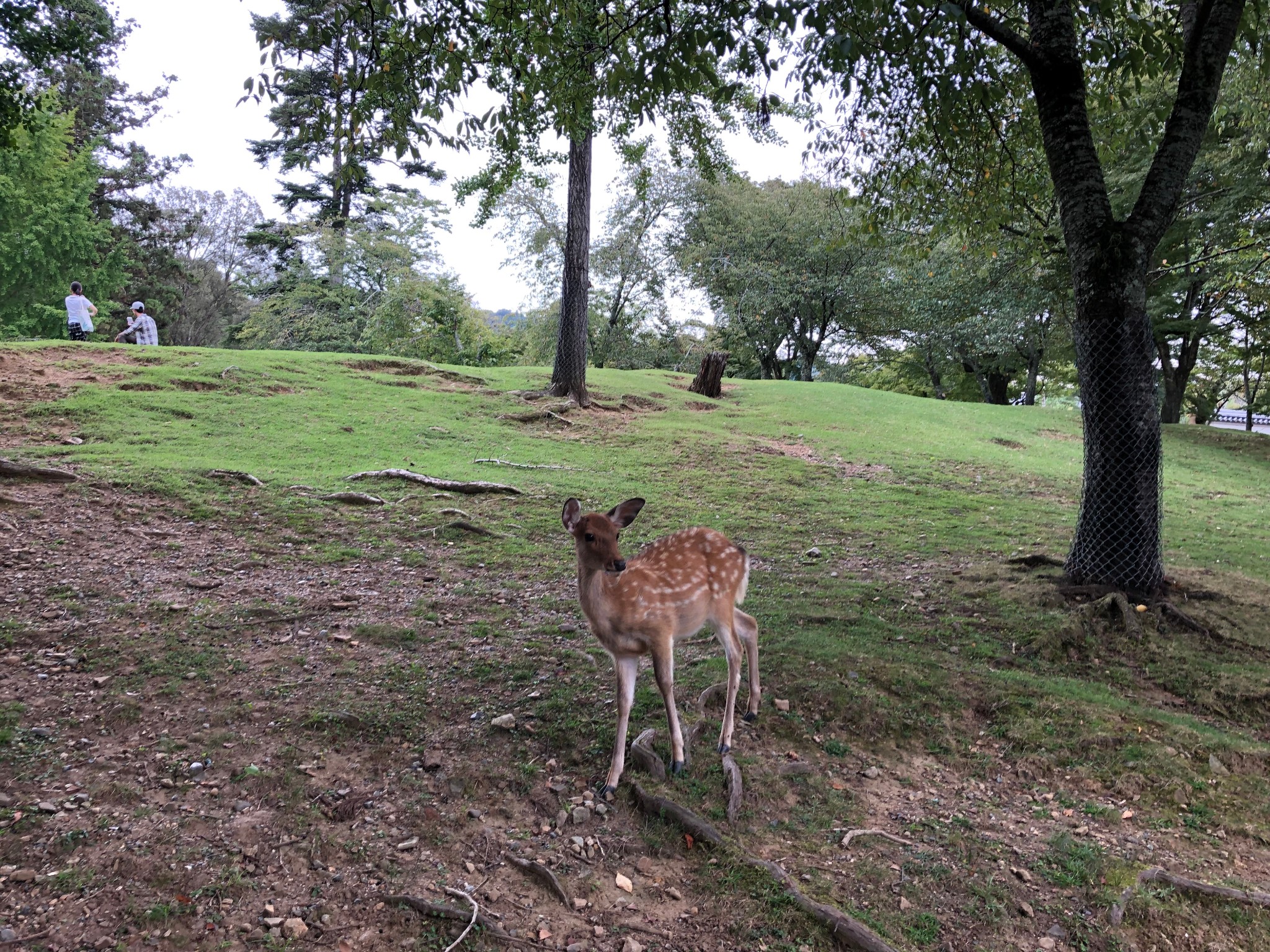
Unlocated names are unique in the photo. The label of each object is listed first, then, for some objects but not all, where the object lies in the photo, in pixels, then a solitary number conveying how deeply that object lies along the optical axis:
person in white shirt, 17.88
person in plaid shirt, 19.48
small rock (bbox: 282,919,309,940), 2.76
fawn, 3.99
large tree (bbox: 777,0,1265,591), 6.33
